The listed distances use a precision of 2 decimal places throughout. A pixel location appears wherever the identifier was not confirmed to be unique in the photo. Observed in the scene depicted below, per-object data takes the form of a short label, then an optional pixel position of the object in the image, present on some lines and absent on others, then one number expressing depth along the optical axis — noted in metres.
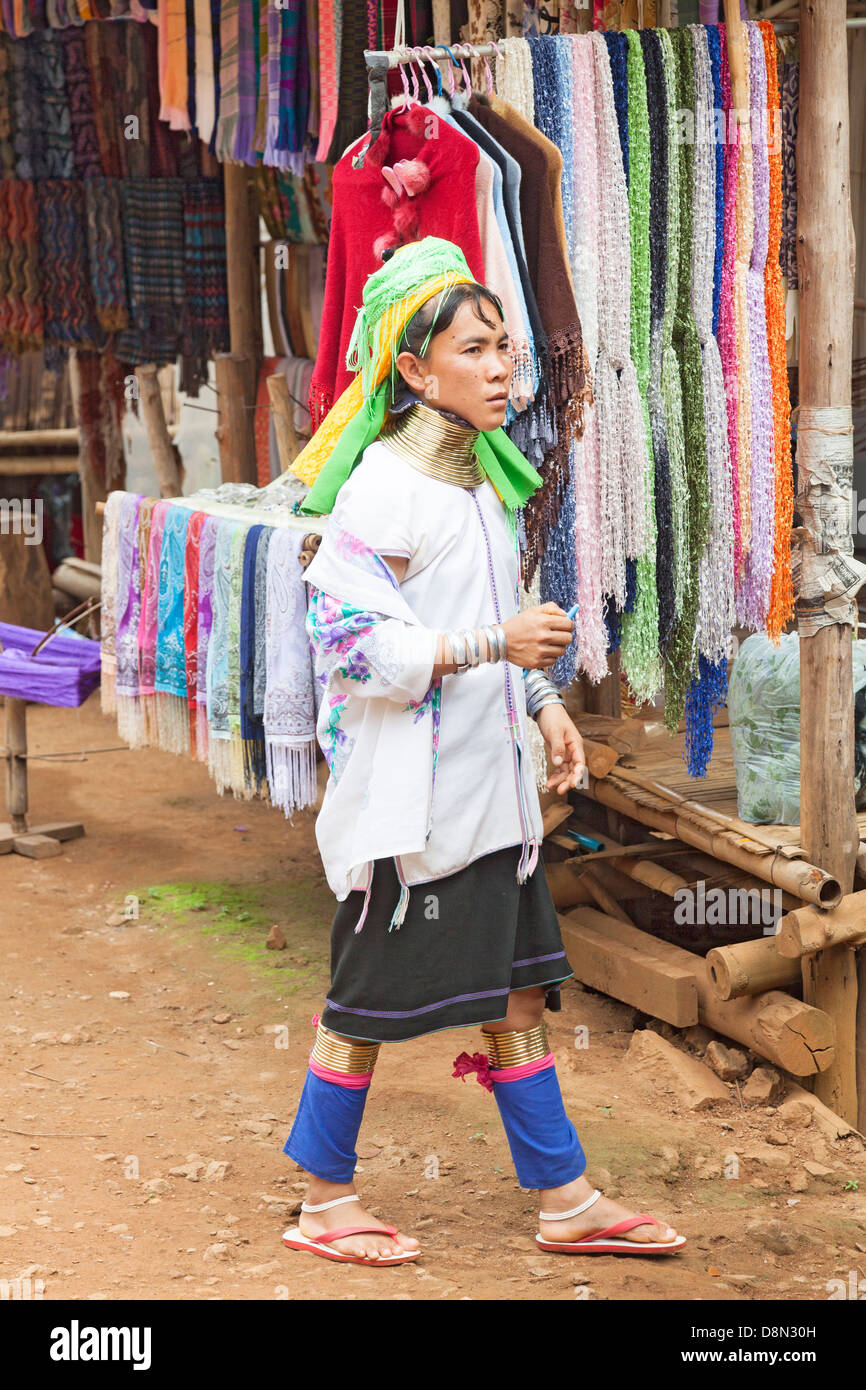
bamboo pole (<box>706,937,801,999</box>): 4.21
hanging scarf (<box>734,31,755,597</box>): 3.62
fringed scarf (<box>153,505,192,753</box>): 5.14
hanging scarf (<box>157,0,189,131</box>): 6.12
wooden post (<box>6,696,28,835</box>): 6.28
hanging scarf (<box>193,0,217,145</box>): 6.02
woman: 2.70
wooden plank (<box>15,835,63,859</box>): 6.18
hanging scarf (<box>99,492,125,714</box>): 5.48
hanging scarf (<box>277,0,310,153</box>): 5.78
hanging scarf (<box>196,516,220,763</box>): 4.99
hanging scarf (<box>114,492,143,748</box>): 5.35
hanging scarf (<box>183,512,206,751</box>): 5.06
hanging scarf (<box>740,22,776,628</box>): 3.61
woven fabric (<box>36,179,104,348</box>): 7.30
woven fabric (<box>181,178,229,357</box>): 7.41
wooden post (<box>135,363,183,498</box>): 8.10
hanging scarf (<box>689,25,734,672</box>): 3.58
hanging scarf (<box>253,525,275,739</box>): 4.76
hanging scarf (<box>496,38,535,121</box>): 3.45
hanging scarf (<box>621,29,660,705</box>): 3.53
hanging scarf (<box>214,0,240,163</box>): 5.92
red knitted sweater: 3.33
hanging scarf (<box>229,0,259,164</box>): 5.90
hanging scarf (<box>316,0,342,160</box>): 5.20
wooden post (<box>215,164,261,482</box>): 7.20
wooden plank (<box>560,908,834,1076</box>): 4.18
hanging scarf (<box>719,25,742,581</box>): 3.62
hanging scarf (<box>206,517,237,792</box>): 4.89
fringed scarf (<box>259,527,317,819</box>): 4.59
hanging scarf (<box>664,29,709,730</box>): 3.56
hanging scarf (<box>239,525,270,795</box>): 4.79
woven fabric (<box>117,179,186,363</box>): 7.34
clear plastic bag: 4.47
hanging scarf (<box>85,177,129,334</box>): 7.29
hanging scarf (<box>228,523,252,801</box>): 4.82
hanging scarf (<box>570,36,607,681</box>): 3.48
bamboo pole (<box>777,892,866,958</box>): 4.05
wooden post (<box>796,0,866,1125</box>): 3.68
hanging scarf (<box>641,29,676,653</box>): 3.54
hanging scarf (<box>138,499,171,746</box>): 5.26
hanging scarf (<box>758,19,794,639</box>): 3.66
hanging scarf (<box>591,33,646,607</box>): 3.52
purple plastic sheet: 5.94
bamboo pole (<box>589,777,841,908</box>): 4.05
